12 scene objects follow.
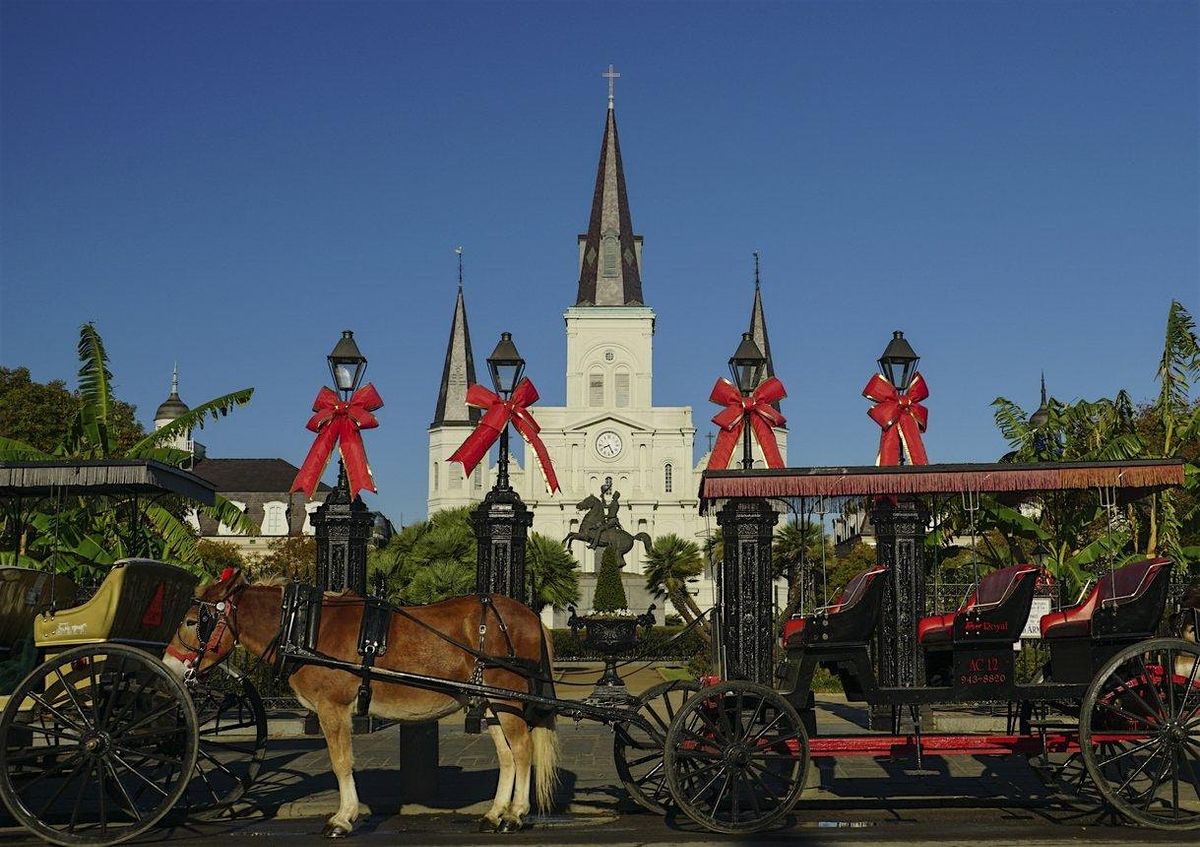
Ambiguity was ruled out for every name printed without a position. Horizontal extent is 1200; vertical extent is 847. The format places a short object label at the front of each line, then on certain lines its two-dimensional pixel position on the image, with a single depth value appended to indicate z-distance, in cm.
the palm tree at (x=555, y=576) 4234
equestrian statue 5178
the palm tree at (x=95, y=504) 1759
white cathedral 10019
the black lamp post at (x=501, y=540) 1555
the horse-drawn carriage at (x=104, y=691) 859
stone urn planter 1230
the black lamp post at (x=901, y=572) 1416
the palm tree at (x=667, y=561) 4438
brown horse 931
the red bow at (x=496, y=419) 1538
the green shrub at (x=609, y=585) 4606
